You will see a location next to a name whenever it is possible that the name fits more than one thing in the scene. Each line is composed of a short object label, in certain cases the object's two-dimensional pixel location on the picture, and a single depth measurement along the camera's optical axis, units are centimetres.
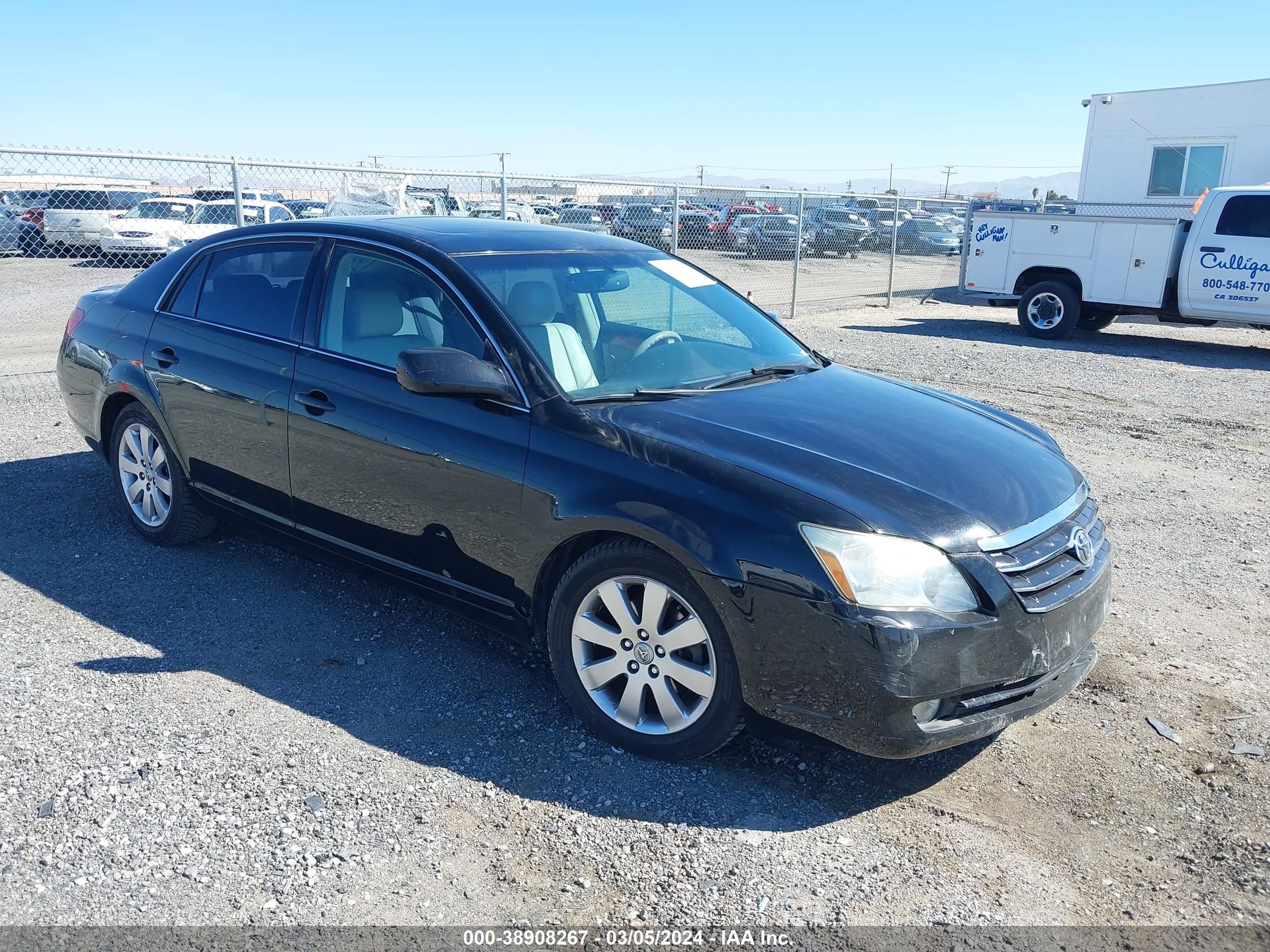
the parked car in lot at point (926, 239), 2612
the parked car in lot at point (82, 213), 1269
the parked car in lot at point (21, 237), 1246
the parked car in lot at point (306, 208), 1644
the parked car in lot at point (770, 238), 1797
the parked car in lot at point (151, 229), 1255
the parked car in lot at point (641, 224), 1666
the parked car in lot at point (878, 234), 2383
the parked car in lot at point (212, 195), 1690
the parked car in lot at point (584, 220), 1955
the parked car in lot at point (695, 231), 1820
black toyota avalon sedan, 307
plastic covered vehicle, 1496
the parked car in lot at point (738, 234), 1834
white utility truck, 1275
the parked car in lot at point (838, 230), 2272
